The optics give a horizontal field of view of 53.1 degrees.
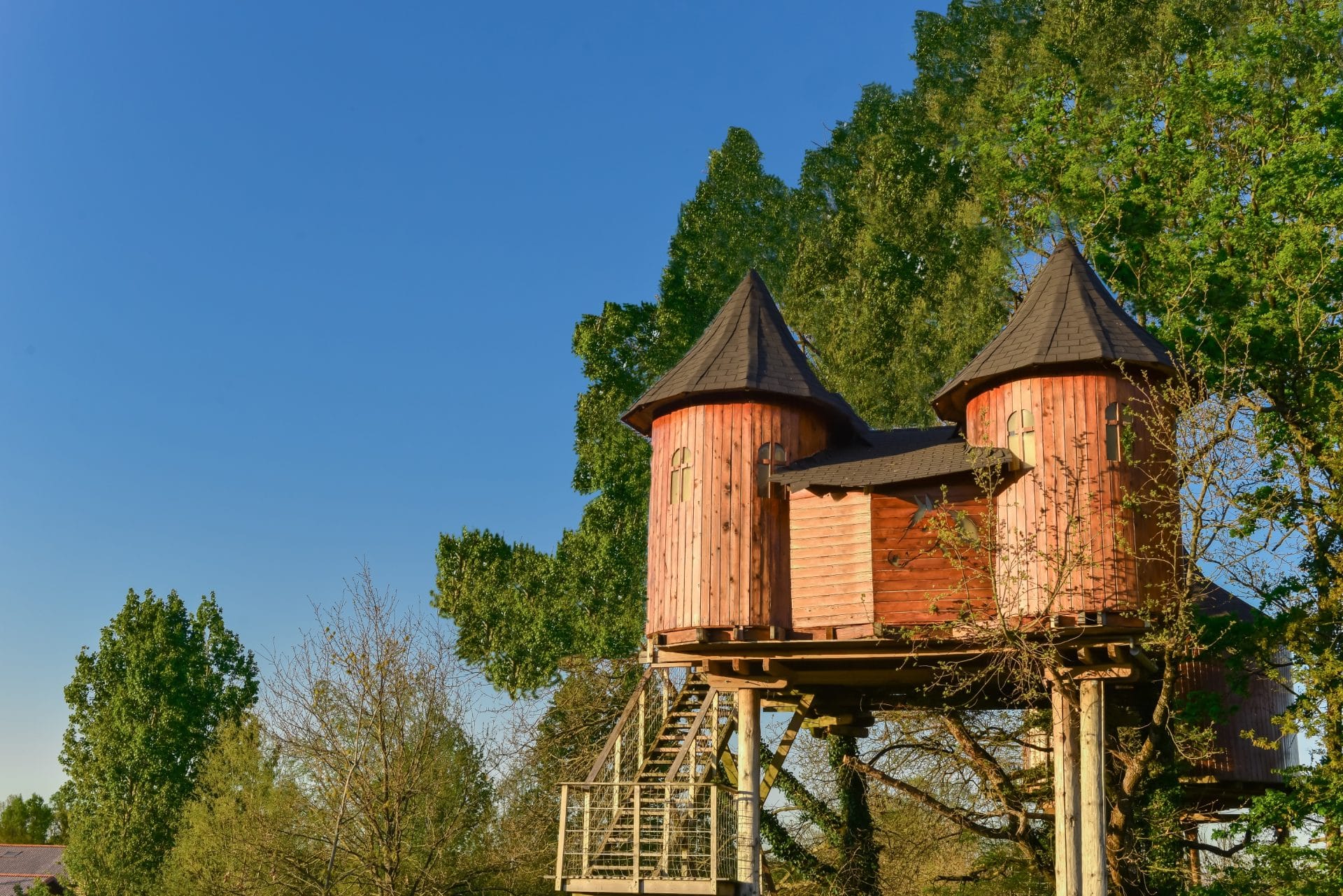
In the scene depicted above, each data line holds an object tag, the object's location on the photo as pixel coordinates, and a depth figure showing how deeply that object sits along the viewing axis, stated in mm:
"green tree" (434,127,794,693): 34688
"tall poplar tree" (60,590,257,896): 41094
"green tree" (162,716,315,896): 24047
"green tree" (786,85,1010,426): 33406
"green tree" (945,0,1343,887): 19531
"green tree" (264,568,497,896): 23594
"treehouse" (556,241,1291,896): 17656
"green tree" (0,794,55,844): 78562
